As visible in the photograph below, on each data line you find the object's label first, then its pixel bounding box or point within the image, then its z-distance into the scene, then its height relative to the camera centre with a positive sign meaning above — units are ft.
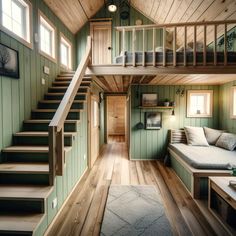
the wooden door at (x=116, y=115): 32.58 -0.46
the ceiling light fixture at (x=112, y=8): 15.69 +9.65
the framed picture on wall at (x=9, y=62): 7.81 +2.47
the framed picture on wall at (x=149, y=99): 16.15 +1.27
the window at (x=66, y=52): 16.46 +6.08
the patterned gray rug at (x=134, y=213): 6.74 -4.59
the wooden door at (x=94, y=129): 14.92 -1.57
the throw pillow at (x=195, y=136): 14.07 -1.99
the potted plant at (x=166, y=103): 15.74 +0.87
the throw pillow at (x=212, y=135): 14.26 -1.90
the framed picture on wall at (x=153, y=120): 16.24 -0.71
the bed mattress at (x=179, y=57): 10.06 +3.28
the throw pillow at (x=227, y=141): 12.47 -2.19
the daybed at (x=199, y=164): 9.30 -3.06
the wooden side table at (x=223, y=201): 6.68 -3.94
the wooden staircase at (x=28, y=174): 5.66 -2.42
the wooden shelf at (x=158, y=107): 15.66 +0.50
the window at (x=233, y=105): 13.67 +0.59
